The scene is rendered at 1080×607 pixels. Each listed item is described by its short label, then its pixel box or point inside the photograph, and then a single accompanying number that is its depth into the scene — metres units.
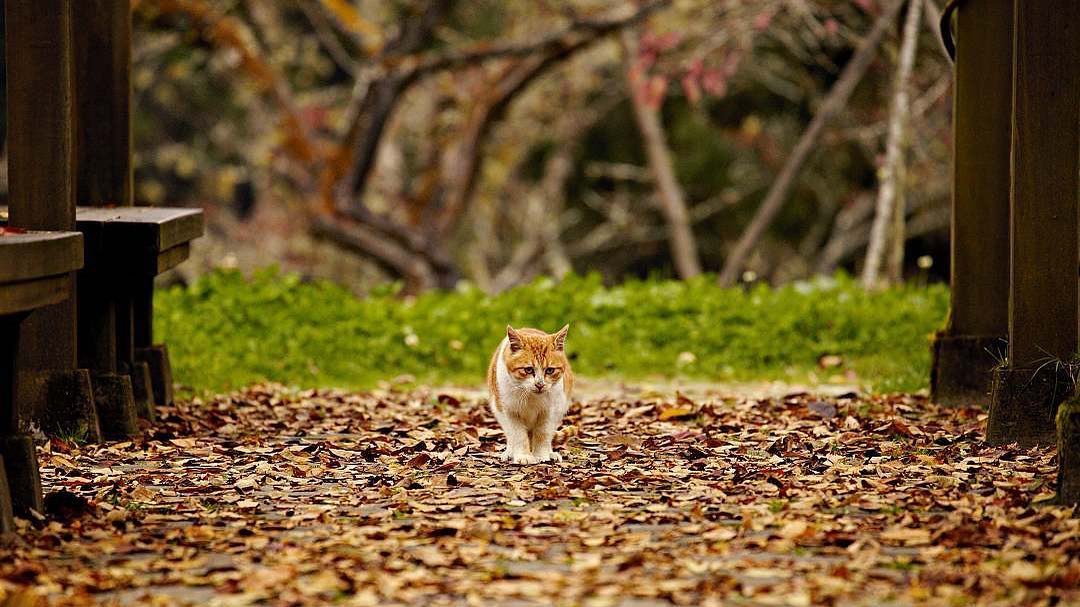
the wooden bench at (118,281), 13.20
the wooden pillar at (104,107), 14.75
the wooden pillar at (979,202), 14.27
